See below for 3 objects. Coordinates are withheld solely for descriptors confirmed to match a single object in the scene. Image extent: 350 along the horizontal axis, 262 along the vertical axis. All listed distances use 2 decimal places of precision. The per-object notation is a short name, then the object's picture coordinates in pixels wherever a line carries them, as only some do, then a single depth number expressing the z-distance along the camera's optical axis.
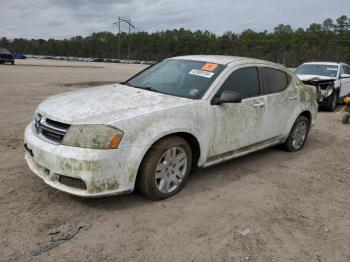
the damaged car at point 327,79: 11.99
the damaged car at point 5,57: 36.50
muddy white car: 3.73
